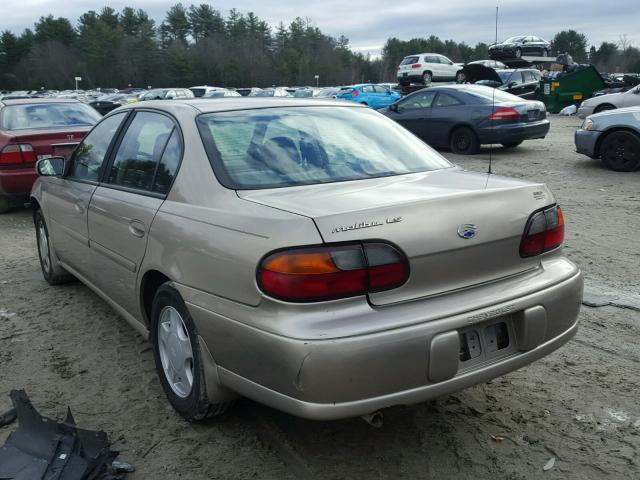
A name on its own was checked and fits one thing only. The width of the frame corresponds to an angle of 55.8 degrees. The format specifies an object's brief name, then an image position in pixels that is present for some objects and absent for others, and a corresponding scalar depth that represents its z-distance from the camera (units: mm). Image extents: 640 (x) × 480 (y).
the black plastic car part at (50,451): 2426
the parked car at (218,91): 35669
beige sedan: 2281
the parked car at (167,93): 34688
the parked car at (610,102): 15016
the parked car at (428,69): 33875
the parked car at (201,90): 39116
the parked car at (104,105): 27109
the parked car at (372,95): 27252
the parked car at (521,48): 36719
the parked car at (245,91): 48394
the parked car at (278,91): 37031
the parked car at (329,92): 31331
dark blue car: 12422
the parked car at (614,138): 10156
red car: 7922
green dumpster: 22250
